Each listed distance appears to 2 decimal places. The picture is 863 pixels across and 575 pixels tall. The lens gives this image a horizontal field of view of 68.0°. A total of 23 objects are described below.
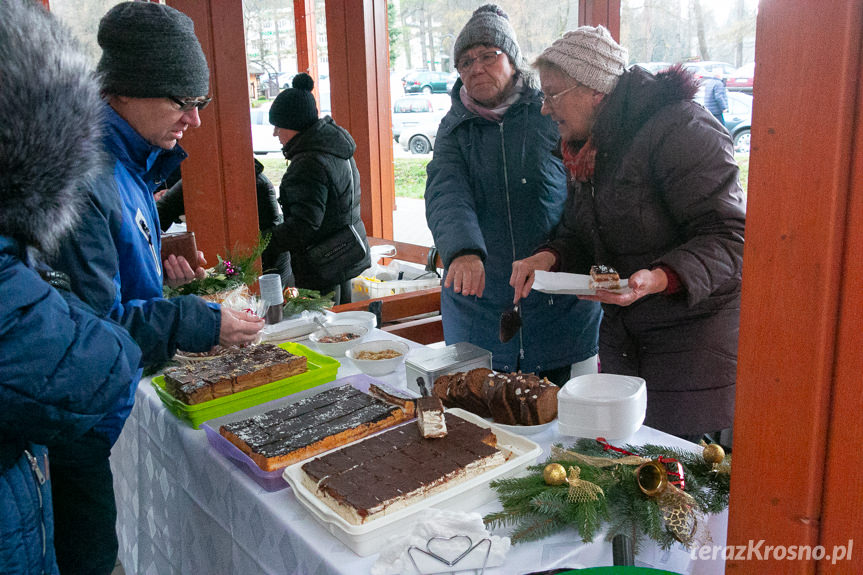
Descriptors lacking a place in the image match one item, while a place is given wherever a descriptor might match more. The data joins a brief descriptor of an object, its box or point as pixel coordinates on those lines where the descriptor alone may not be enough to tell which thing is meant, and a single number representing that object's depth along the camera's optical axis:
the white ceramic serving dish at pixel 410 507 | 1.05
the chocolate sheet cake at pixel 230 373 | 1.60
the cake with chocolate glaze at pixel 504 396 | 1.42
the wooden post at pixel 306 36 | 6.34
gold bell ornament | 1.01
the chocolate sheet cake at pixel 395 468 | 1.09
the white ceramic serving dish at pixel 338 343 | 2.06
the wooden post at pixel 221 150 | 3.09
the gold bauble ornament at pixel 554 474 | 1.12
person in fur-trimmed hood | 0.92
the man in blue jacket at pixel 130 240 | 1.38
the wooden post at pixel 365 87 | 5.27
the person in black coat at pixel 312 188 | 3.52
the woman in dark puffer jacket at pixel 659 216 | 1.71
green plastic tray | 1.57
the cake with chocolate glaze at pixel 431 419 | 1.30
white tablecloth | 1.05
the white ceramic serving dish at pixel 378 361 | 1.86
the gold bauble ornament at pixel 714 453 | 1.20
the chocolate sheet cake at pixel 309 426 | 1.30
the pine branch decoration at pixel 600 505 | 1.03
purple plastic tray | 1.26
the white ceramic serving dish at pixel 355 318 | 2.34
